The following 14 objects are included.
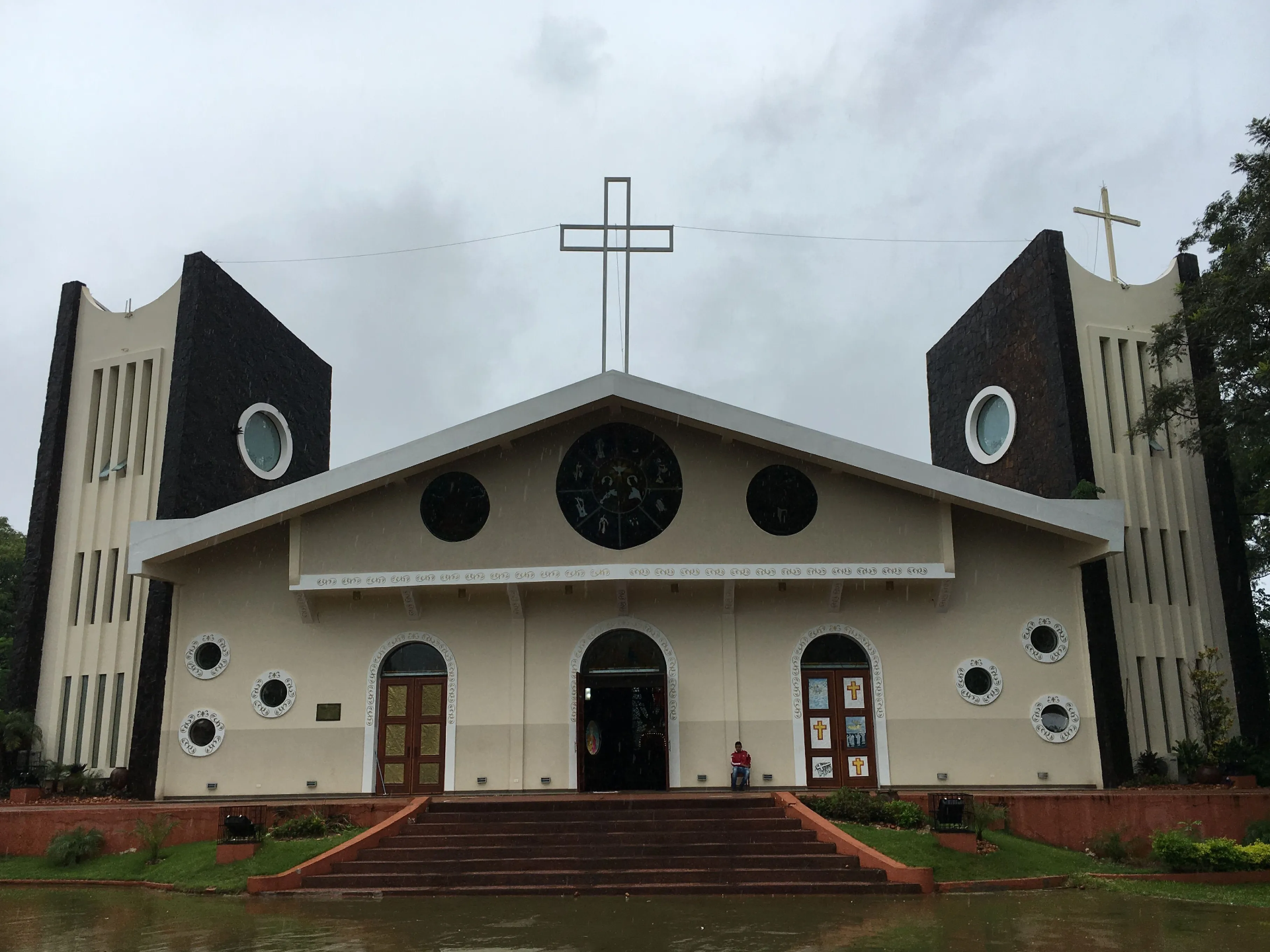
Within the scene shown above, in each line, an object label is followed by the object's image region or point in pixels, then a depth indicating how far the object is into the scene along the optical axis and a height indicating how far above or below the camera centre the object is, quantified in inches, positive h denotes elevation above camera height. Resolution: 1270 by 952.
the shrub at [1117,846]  547.8 -46.8
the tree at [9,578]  1306.6 +208.0
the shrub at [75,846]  565.0 -43.9
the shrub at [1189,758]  681.0 -5.5
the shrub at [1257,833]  557.9 -41.5
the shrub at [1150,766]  688.4 -10.5
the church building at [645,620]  678.5 +81.5
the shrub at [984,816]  538.9 -31.0
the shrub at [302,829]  561.0 -35.7
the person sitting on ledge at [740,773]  657.0 -12.2
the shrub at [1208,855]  504.1 -46.8
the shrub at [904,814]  554.6 -30.8
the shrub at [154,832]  555.5 -36.7
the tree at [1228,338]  668.7 +254.8
